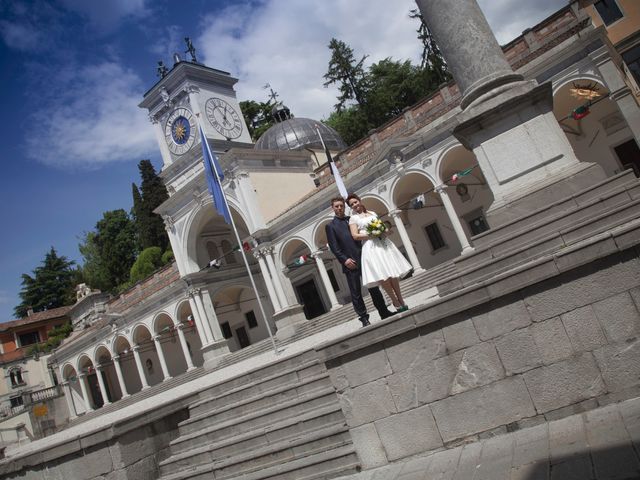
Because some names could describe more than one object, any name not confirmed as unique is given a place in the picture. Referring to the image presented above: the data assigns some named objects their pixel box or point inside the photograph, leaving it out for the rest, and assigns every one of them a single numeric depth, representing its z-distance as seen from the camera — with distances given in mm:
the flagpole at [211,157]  17038
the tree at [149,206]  49438
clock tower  31672
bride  5746
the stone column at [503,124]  6508
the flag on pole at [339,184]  18869
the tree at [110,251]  55219
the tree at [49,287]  59719
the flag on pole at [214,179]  17297
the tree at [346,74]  42188
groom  6199
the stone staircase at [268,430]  5258
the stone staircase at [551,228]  5129
